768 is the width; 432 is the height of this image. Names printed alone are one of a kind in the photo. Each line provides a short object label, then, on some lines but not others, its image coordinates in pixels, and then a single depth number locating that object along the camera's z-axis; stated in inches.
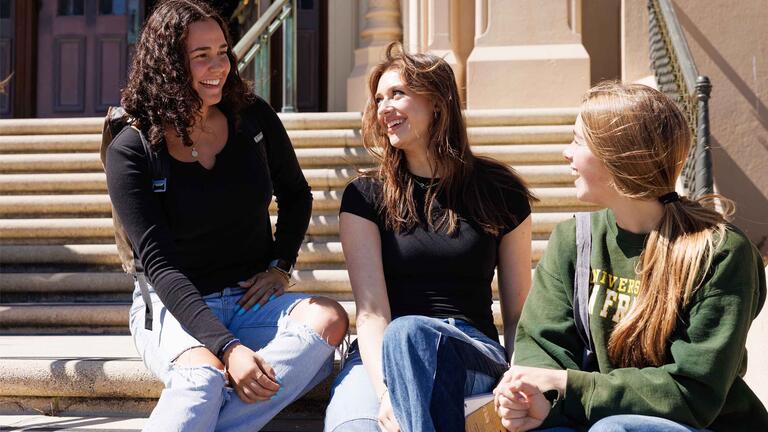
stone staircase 127.5
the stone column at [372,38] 321.1
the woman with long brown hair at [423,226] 105.0
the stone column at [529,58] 271.4
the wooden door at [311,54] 362.6
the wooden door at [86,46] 380.5
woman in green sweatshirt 80.7
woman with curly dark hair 102.7
